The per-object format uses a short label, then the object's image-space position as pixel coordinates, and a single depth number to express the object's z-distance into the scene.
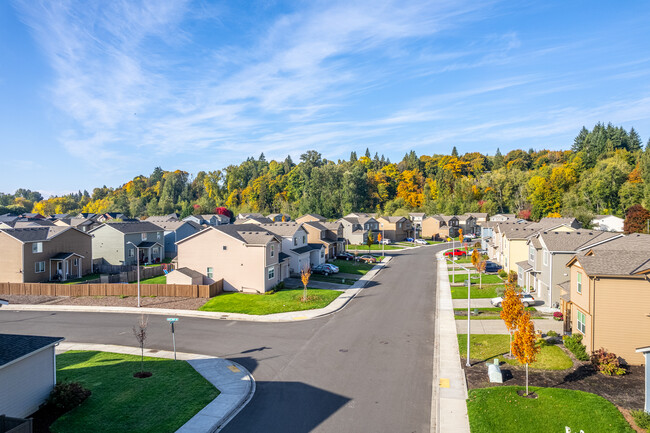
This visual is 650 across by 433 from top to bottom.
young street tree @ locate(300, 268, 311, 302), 36.88
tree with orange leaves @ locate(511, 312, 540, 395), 18.31
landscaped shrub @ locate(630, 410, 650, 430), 15.00
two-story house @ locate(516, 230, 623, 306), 34.28
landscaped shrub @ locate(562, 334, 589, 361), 22.31
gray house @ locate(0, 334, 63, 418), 14.91
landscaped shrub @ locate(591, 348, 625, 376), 20.44
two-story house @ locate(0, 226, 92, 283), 45.16
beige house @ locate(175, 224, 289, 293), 40.66
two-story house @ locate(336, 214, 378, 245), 89.56
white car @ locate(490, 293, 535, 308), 35.31
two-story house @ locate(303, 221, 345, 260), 63.84
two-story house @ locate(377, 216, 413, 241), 97.94
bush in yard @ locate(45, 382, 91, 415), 16.08
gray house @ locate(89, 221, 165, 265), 58.16
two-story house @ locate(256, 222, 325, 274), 50.81
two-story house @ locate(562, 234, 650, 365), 21.89
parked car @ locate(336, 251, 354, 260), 68.00
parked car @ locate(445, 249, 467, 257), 70.53
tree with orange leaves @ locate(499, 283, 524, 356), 21.11
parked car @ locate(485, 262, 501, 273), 54.66
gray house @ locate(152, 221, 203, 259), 68.12
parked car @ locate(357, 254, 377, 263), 65.31
